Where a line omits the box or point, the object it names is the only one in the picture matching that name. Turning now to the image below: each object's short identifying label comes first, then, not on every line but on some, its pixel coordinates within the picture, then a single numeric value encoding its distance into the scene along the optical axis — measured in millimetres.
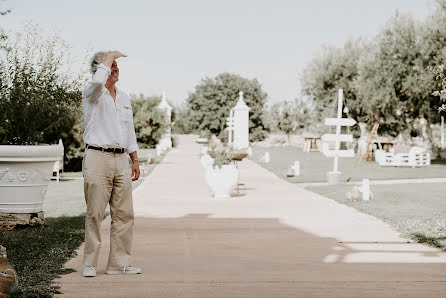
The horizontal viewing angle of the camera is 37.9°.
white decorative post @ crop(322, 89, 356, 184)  19197
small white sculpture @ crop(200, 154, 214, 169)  18928
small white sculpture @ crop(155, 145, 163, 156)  39406
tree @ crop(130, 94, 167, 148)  33219
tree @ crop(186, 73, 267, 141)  44781
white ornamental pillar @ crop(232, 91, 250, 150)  41281
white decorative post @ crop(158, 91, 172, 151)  42406
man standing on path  5508
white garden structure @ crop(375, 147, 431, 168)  29328
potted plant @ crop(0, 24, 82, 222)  8109
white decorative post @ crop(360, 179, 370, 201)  13836
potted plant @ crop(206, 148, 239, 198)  14516
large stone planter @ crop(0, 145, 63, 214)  8008
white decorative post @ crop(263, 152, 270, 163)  32156
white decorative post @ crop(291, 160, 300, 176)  22875
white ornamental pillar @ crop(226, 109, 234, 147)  37450
